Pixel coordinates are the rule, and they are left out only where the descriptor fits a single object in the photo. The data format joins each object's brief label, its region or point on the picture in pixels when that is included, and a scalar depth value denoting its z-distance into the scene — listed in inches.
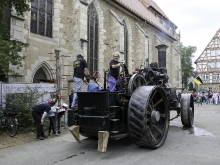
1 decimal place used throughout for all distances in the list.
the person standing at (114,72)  223.8
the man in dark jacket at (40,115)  276.7
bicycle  287.0
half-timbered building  1717.5
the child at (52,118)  292.4
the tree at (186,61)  2043.6
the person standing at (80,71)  249.3
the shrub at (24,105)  307.4
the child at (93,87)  218.4
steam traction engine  189.3
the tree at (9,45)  264.2
